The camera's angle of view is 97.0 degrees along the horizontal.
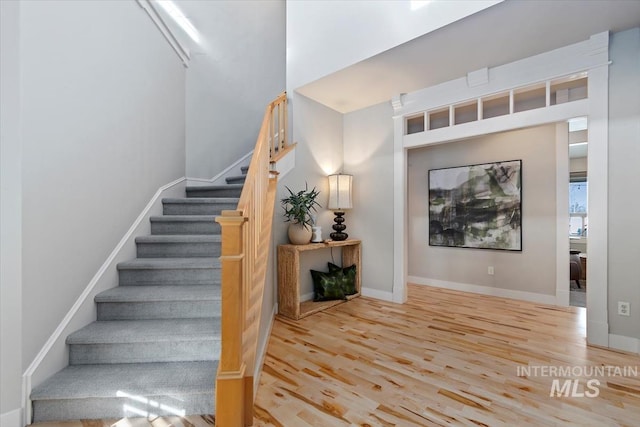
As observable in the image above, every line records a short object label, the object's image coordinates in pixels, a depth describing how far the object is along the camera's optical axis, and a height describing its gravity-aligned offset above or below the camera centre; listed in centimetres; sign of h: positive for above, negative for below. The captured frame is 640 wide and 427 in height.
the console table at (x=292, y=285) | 296 -79
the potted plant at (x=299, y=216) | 312 -5
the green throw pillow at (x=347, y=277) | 359 -85
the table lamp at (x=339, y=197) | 368 +18
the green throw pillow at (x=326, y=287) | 344 -92
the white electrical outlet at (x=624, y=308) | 222 -77
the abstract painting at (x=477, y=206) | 371 +7
